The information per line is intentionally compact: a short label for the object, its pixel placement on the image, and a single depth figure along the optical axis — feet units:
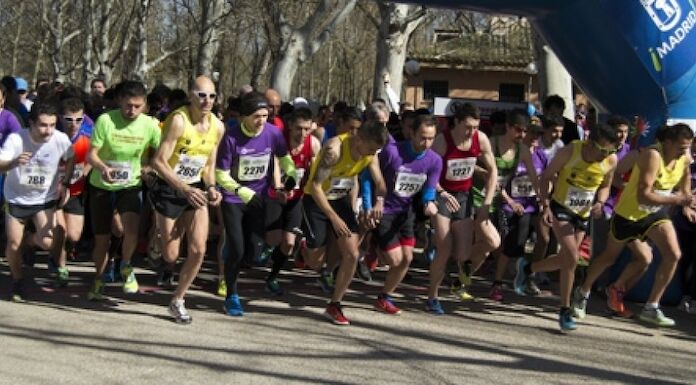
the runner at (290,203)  27.20
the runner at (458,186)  26.08
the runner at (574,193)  25.04
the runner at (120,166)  24.58
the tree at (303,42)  59.41
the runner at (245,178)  24.25
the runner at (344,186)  24.08
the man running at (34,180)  24.76
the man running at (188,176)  23.41
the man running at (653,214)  24.90
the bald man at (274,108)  32.17
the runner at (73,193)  26.73
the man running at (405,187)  25.14
